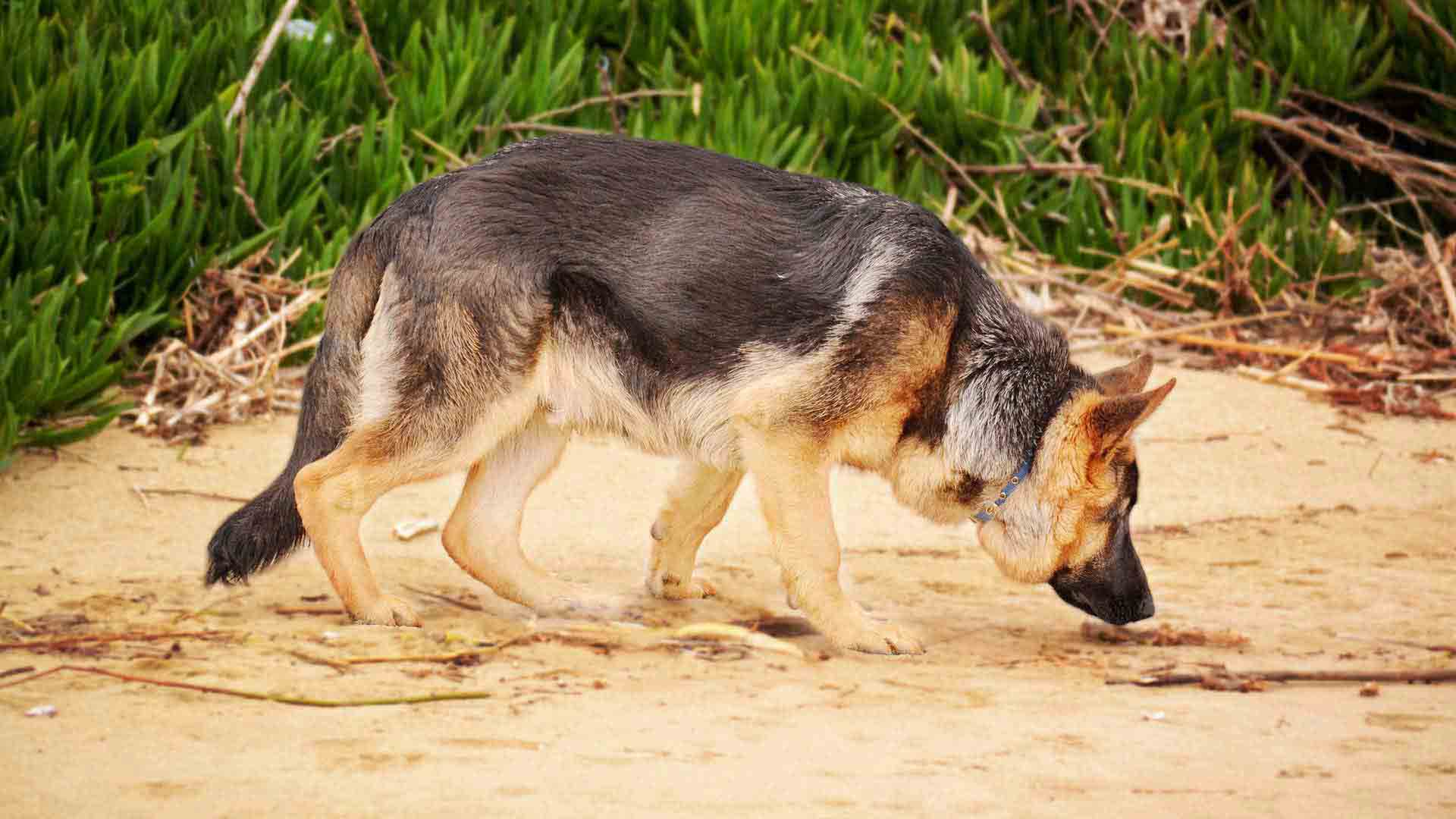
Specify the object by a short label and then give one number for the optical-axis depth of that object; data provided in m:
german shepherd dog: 9.12
